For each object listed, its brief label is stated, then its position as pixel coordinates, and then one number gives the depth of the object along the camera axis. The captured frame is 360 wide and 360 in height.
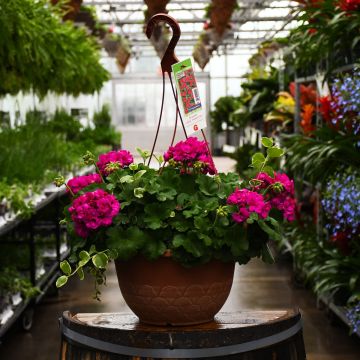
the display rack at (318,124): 4.34
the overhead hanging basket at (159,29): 3.57
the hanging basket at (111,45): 11.30
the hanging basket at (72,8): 6.20
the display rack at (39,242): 4.39
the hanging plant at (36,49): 3.62
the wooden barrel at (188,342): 1.67
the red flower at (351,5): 3.85
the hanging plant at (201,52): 11.84
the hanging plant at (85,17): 8.54
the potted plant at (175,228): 1.77
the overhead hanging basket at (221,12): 7.22
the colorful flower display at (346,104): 3.38
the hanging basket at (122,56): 12.11
